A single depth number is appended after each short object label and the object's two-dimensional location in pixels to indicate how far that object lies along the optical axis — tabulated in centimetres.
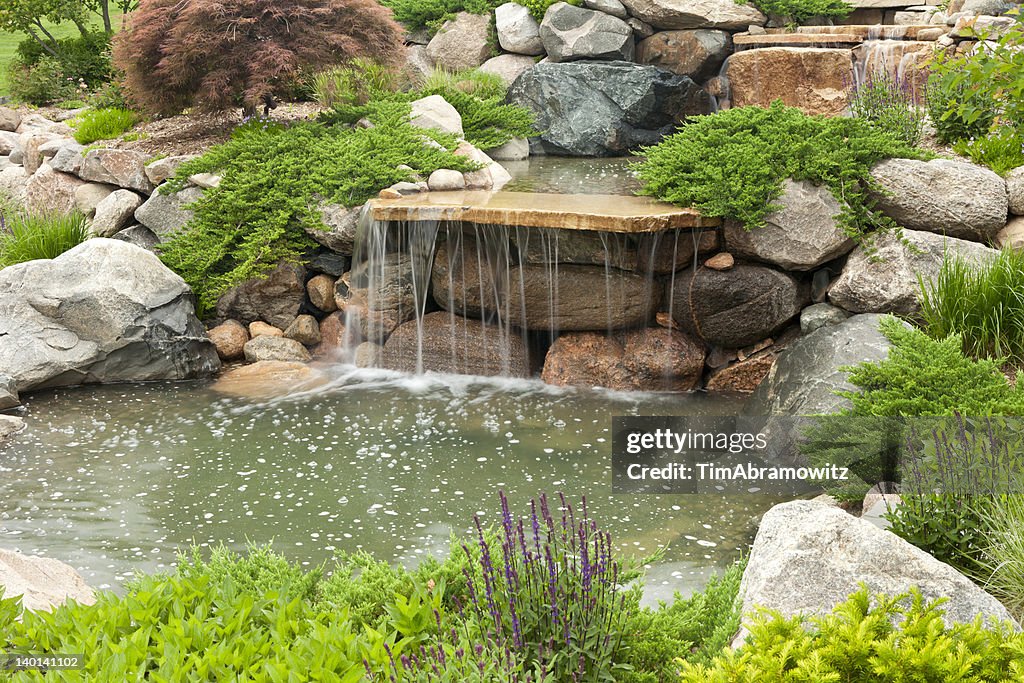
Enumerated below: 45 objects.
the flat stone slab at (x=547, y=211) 796
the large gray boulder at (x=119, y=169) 1062
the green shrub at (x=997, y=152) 806
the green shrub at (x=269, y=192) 940
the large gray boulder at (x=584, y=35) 1387
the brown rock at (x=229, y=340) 935
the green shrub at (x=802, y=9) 1383
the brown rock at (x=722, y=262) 816
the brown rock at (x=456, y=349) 891
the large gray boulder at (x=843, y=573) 362
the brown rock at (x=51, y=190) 1100
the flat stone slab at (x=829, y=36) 1217
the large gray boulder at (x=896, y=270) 750
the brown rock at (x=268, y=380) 843
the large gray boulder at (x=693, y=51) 1367
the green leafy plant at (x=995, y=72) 498
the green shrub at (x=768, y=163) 791
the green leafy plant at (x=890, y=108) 895
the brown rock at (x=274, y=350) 924
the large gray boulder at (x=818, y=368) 685
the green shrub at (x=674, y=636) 337
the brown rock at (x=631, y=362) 835
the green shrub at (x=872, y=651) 276
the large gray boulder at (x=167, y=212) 1002
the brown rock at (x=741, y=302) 806
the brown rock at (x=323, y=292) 965
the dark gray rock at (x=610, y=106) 1322
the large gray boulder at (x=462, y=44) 1512
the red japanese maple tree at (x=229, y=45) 1018
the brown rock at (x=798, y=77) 1208
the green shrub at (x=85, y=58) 1780
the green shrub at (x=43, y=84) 1764
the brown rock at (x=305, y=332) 958
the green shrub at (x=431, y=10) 1567
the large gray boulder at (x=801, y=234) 788
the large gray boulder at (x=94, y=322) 845
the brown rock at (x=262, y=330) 948
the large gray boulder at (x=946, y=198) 769
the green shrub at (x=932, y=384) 516
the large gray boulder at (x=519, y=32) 1461
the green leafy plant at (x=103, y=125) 1188
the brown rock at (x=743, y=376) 819
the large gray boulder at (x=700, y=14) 1370
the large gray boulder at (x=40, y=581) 376
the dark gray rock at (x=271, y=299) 962
